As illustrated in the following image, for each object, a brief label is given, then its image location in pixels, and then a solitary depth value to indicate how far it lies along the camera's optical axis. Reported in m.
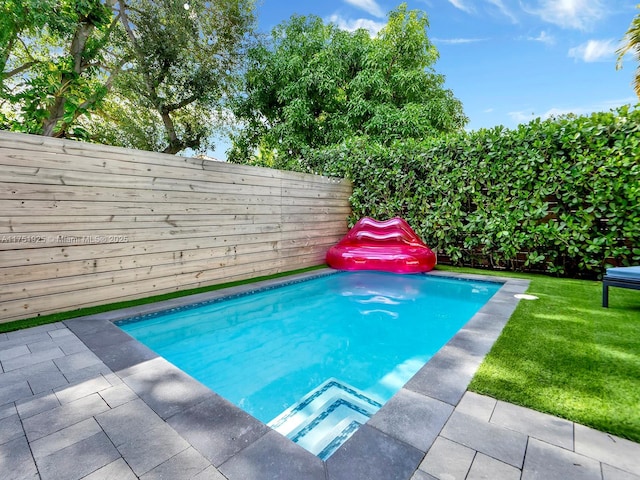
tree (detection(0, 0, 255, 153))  7.50
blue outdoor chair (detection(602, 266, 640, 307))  2.96
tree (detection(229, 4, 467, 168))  10.44
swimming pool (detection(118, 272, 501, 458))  2.06
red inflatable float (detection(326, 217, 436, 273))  5.70
